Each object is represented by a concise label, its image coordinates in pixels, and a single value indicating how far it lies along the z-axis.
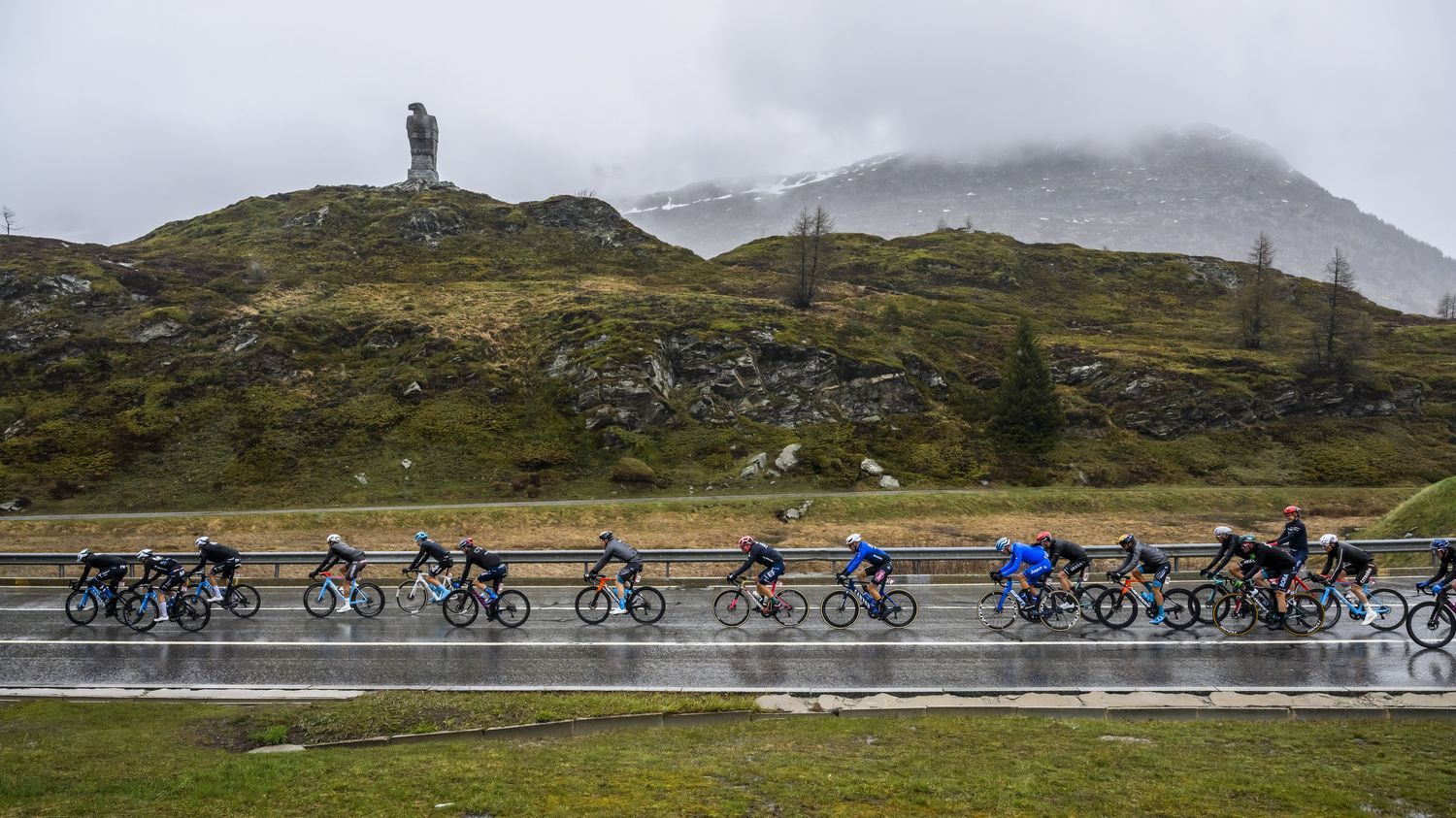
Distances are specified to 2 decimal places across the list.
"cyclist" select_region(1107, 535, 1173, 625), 18.53
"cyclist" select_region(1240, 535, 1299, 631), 17.62
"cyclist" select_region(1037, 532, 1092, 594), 19.12
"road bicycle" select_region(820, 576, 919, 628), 19.78
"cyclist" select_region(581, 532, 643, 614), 20.25
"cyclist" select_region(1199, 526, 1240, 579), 18.05
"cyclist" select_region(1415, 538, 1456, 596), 16.59
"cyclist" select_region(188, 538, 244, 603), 20.94
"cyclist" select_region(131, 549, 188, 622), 20.73
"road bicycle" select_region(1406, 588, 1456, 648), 16.67
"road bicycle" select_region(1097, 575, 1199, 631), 18.81
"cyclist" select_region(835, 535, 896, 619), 19.61
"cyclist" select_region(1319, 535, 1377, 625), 17.55
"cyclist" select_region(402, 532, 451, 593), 20.84
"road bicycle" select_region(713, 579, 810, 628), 20.42
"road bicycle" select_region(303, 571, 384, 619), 21.64
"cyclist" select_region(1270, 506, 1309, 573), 18.30
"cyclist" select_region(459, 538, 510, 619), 20.11
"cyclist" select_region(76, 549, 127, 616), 20.75
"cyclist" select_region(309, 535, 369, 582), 21.28
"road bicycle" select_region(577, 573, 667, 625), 20.53
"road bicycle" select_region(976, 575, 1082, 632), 19.20
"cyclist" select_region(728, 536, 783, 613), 19.89
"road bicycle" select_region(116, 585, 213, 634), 20.41
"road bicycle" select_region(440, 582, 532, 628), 20.30
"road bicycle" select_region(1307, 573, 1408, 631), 18.02
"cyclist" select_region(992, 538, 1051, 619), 19.03
